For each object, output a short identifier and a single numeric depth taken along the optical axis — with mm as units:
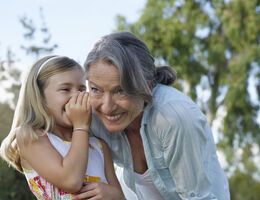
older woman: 3215
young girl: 3322
